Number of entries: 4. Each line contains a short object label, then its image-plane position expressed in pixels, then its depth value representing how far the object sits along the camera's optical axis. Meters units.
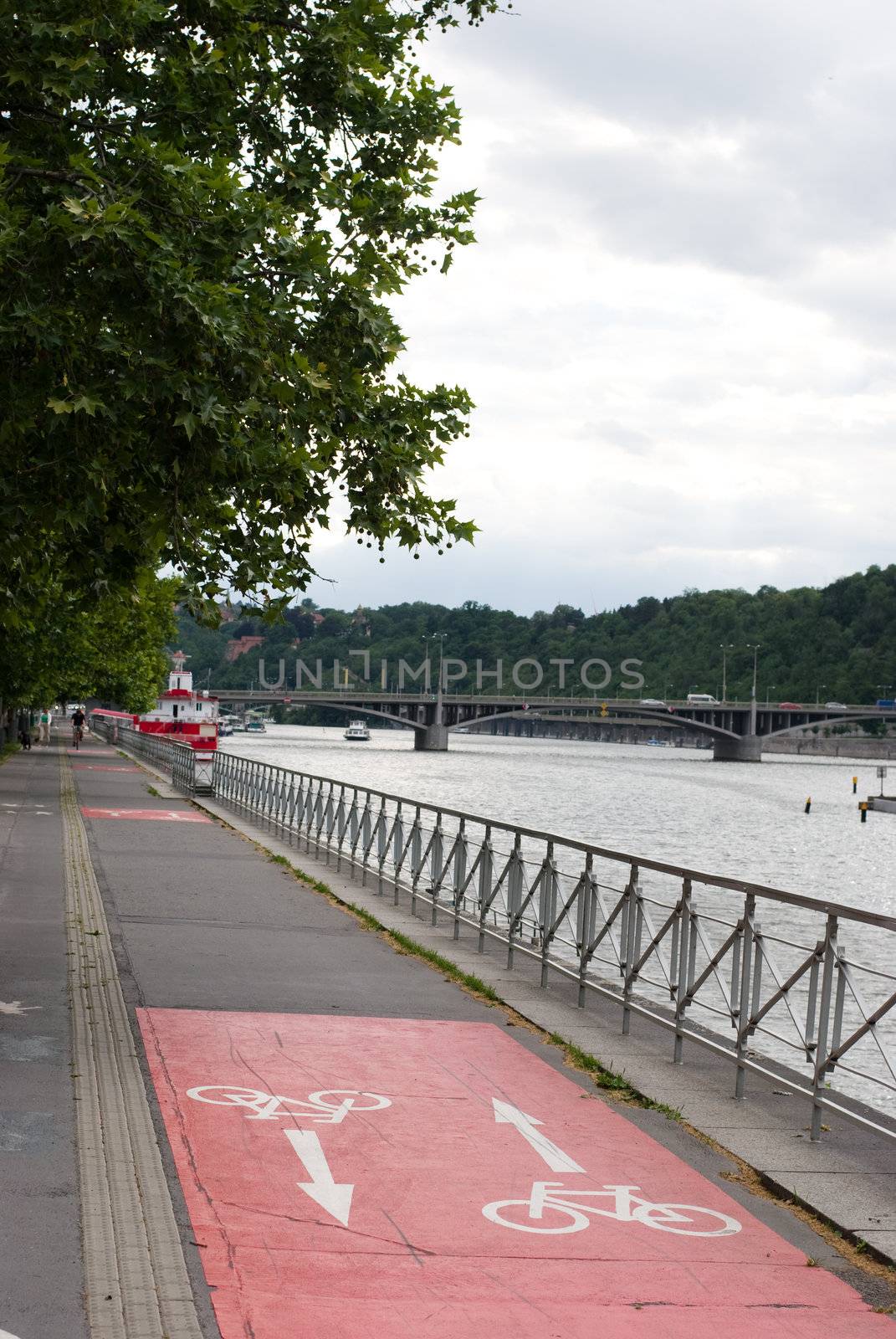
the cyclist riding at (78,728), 73.05
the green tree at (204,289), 8.61
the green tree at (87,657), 40.53
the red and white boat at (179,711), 66.38
